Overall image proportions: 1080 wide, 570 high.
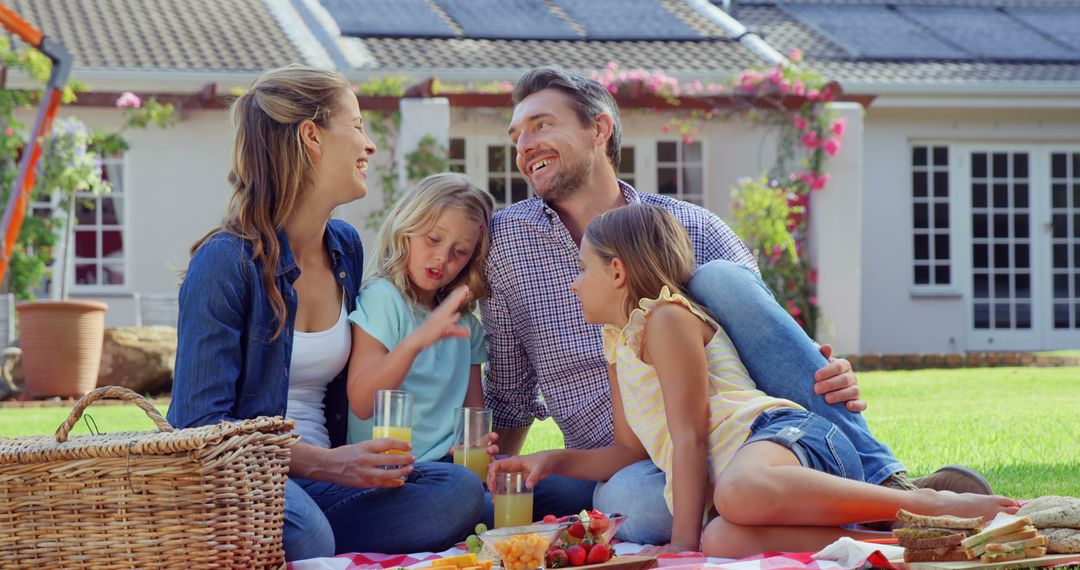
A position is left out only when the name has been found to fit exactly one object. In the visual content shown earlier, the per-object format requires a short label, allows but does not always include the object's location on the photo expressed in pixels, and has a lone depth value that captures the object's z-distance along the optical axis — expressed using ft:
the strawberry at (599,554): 10.64
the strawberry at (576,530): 10.82
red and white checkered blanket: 10.36
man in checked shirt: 14.33
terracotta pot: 32.48
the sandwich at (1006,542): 10.21
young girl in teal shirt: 12.55
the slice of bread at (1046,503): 11.18
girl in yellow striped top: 11.11
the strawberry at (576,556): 10.59
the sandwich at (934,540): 10.27
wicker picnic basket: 9.71
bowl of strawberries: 10.62
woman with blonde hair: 11.26
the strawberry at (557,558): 10.61
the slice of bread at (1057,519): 10.98
